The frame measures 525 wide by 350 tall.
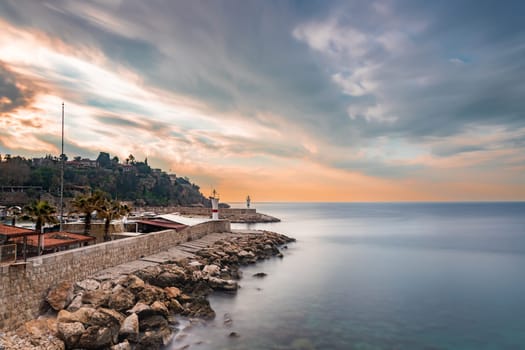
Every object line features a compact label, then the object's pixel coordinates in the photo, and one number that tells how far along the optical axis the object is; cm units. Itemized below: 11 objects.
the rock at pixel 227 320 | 1660
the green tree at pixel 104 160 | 15112
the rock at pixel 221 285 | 2178
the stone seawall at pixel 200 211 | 8276
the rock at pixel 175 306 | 1645
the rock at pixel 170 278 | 1817
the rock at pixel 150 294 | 1534
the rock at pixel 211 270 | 2262
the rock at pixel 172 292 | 1715
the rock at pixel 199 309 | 1664
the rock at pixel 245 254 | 3240
